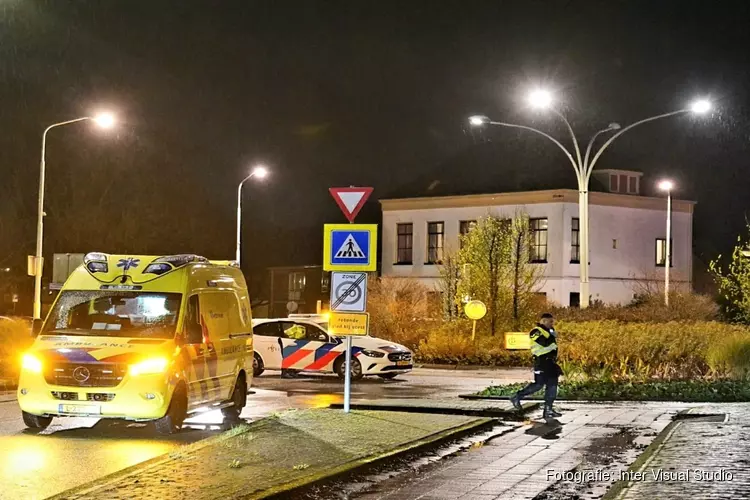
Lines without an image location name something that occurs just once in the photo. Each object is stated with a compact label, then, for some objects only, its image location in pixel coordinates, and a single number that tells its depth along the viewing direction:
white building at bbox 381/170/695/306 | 58.88
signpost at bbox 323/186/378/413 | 15.05
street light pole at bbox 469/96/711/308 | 29.63
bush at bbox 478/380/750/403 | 18.64
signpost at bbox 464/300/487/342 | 34.06
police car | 25.36
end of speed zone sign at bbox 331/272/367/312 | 15.15
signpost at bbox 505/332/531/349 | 21.97
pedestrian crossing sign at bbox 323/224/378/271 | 15.12
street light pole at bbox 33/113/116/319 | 31.55
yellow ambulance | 13.44
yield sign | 15.06
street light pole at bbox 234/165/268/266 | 42.78
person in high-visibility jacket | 16.08
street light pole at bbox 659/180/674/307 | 47.31
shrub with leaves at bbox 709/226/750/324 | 31.16
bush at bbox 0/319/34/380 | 23.16
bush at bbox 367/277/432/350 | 39.00
